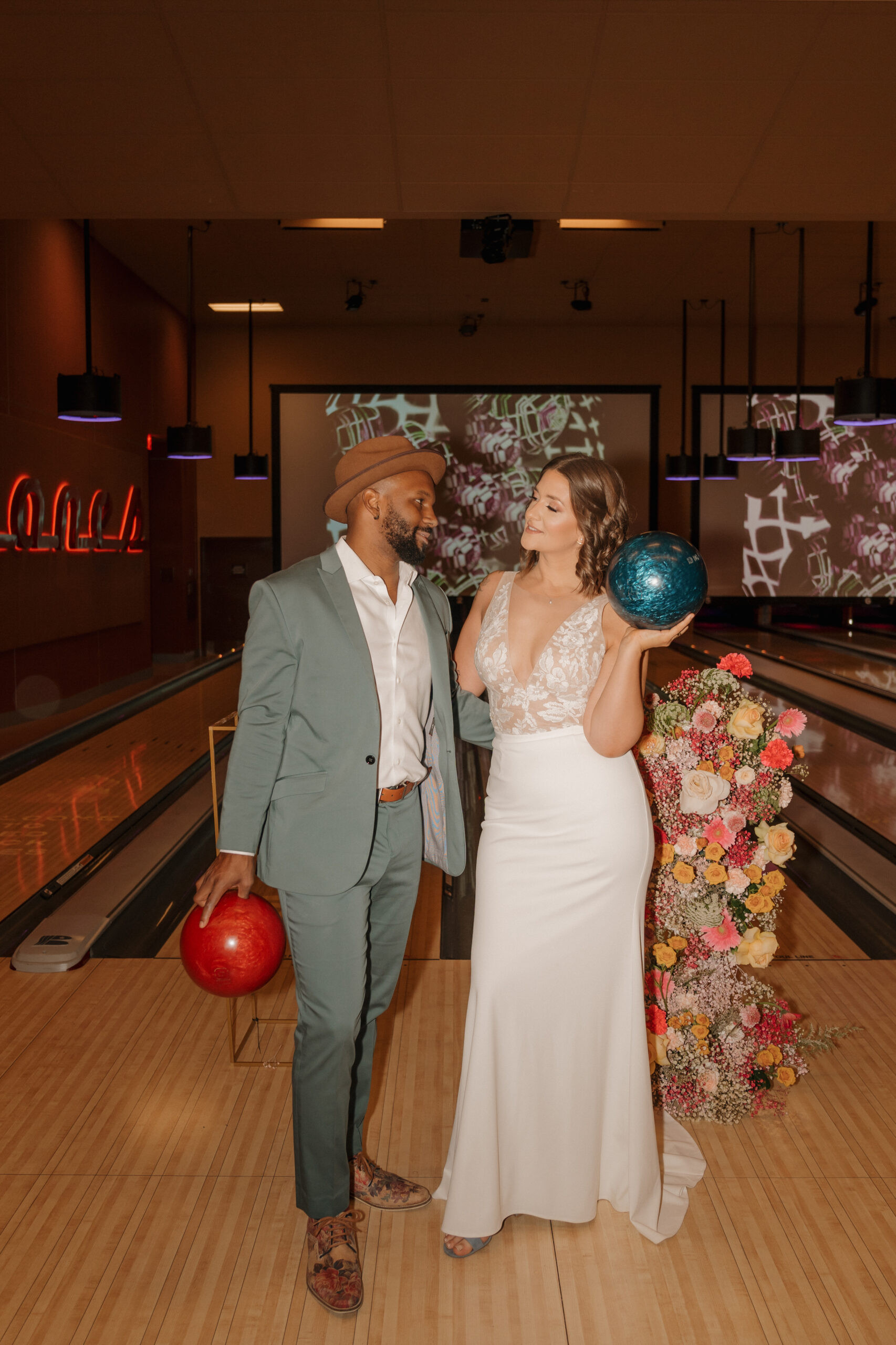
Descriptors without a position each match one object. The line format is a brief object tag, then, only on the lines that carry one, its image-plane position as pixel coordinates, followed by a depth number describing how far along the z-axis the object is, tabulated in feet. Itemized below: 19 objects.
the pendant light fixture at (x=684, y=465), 39.09
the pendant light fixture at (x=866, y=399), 23.50
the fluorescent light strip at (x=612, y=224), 27.37
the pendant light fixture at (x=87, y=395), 23.15
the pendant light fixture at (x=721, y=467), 38.01
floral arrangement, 7.38
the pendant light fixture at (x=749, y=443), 31.76
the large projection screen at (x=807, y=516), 43.21
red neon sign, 24.13
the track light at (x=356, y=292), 34.40
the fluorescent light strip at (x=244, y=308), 38.15
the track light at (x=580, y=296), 34.60
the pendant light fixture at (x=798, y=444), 29.81
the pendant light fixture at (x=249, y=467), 37.42
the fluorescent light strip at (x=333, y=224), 27.12
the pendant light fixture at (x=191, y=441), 30.40
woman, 5.89
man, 5.77
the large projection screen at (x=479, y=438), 42.29
